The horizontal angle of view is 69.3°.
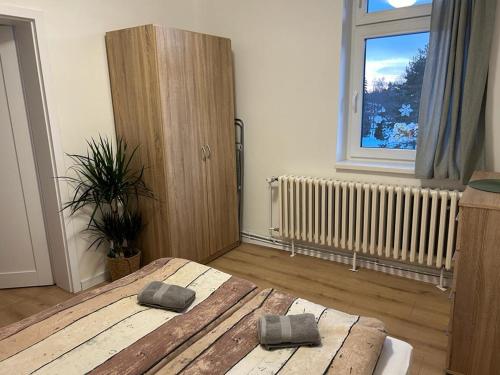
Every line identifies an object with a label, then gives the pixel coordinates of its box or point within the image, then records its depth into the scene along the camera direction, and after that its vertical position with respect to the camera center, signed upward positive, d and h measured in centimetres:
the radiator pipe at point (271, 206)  339 -88
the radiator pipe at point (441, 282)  272 -128
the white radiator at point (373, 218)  261 -83
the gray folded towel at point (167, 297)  153 -76
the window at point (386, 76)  272 +27
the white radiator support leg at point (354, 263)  306 -126
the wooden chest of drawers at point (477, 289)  164 -83
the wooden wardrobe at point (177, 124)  262 -6
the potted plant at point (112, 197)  265 -59
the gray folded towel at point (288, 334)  128 -77
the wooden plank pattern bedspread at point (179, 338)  120 -81
